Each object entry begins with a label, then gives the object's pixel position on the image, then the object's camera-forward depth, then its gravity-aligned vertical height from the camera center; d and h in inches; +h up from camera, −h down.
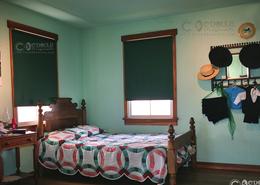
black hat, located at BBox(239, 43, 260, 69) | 133.1 +20.5
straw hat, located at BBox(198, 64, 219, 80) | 141.3 +12.0
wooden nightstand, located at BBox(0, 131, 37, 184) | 105.4 -24.1
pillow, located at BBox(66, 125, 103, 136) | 143.2 -23.8
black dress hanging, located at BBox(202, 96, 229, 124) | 140.3 -10.8
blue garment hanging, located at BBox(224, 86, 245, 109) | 137.7 -2.1
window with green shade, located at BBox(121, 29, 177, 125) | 153.7 +10.1
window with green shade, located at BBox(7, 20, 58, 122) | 131.1 +16.2
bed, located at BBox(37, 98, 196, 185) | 109.5 -30.4
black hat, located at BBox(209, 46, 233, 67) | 139.7 +21.3
